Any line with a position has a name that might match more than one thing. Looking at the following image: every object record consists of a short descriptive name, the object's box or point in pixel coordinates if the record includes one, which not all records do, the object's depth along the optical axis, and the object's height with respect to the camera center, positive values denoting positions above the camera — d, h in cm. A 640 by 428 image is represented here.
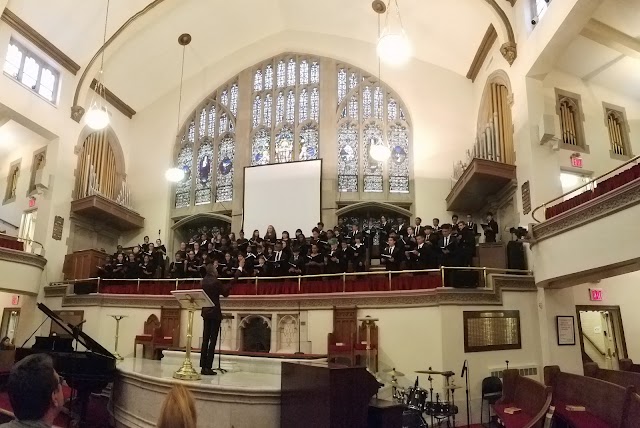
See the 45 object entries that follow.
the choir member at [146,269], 1271 +143
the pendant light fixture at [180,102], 1376 +757
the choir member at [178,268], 1220 +140
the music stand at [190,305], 617 +27
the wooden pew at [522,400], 550 -88
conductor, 670 +12
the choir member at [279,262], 1118 +146
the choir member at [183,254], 1251 +179
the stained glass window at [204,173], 1602 +497
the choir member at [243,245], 1220 +199
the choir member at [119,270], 1282 +138
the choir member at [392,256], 1026 +150
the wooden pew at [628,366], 965 -62
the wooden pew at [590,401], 556 -86
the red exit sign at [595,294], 1037 +80
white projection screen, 1429 +377
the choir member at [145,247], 1334 +210
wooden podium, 426 -60
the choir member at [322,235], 1161 +217
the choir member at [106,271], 1297 +137
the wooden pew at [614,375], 715 -67
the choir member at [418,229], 1106 +227
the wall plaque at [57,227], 1370 +263
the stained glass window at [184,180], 1622 +476
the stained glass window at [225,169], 1573 +502
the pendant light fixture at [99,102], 966 +683
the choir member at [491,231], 1088 +218
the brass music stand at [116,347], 1068 -53
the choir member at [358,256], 1087 +157
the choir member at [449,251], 991 +157
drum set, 660 -109
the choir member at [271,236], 1220 +228
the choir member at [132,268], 1277 +144
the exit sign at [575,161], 1068 +366
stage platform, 551 -84
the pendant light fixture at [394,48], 793 +451
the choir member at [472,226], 1072 +232
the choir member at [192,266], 1193 +142
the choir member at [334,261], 1074 +144
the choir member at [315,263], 1084 +141
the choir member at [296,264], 1089 +140
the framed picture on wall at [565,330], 936 +5
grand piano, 611 -55
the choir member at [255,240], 1202 +212
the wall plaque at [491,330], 898 +1
